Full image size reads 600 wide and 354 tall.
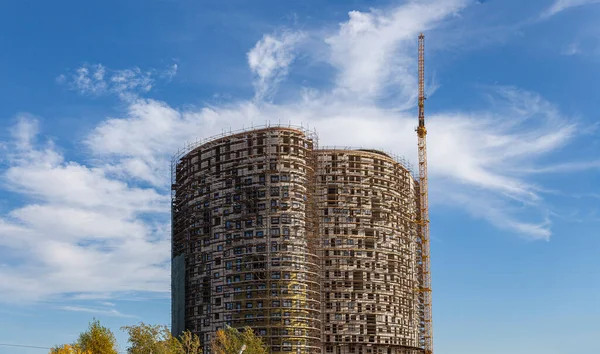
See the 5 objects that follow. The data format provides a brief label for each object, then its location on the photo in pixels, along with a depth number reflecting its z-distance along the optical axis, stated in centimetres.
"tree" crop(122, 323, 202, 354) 11718
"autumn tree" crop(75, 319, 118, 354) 11162
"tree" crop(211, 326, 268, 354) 12319
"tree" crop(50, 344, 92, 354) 9922
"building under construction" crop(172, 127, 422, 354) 15312
